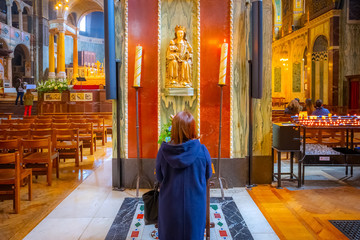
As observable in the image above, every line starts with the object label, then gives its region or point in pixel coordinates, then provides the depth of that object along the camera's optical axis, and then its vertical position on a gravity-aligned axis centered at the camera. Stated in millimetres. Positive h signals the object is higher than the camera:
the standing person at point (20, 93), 17595 +769
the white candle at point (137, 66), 4629 +584
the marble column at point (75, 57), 22298 +3521
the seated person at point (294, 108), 7641 -70
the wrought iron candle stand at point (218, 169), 4552 -968
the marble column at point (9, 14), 23795 +6997
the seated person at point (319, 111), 6650 -129
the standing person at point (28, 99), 13797 +338
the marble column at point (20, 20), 25109 +6878
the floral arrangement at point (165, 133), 4450 -390
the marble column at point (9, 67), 23644 +2951
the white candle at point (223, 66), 4477 +561
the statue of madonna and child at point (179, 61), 4836 +692
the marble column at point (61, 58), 21097 +3262
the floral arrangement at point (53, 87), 15250 +944
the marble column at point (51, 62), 22250 +3142
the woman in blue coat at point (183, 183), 2225 -549
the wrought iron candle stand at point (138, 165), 4676 -911
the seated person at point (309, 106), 7723 -25
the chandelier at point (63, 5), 19772 +6398
